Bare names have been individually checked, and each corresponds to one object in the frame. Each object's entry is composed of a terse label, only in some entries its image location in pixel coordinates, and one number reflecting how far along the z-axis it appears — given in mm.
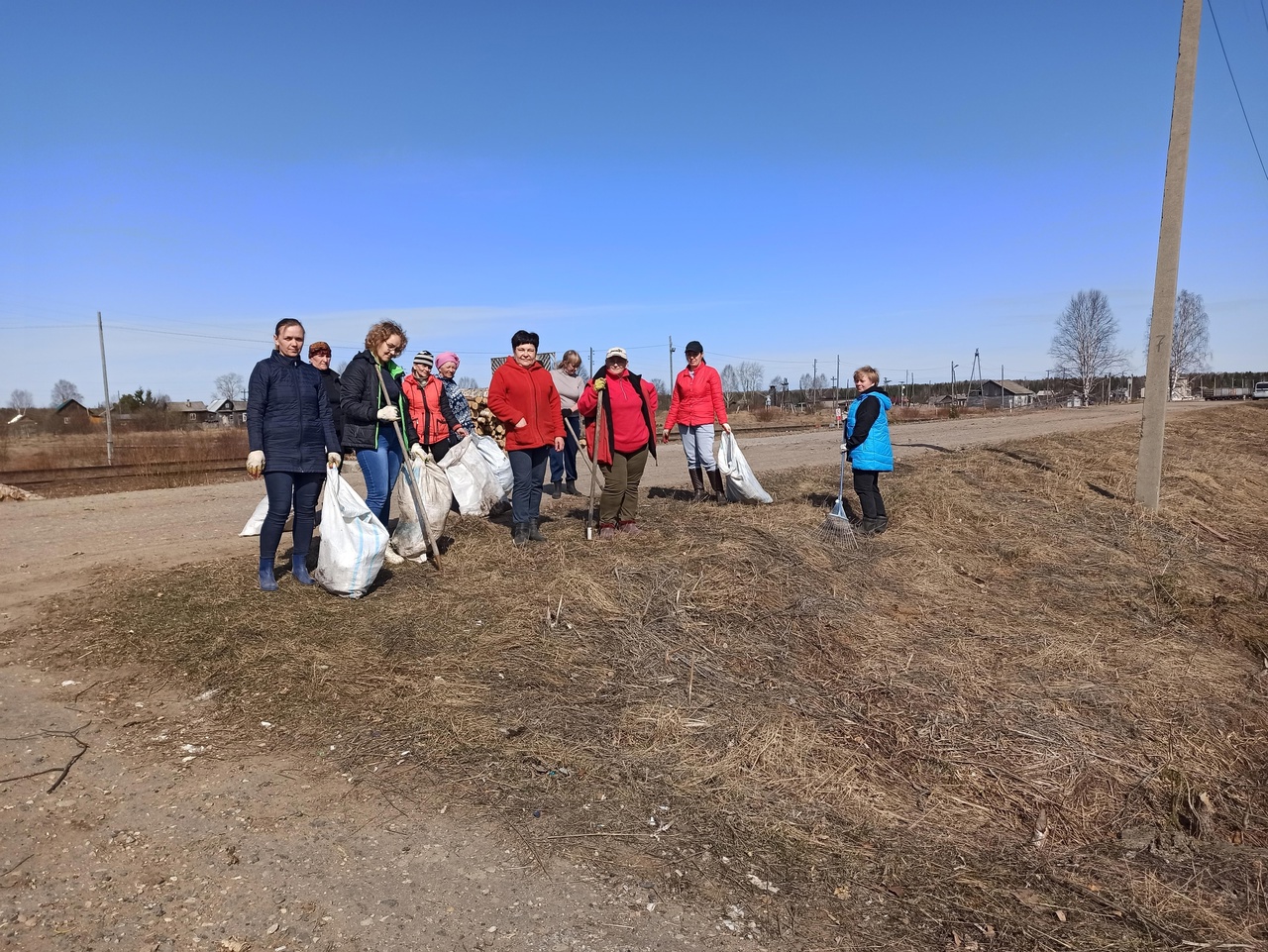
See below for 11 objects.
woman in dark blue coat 5227
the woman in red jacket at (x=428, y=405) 6879
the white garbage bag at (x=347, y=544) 5262
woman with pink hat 7906
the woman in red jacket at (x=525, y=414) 6273
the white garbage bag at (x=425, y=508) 6324
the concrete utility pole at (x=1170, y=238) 8258
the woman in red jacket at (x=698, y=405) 8047
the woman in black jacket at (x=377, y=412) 5918
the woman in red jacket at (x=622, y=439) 6699
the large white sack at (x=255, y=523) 6730
